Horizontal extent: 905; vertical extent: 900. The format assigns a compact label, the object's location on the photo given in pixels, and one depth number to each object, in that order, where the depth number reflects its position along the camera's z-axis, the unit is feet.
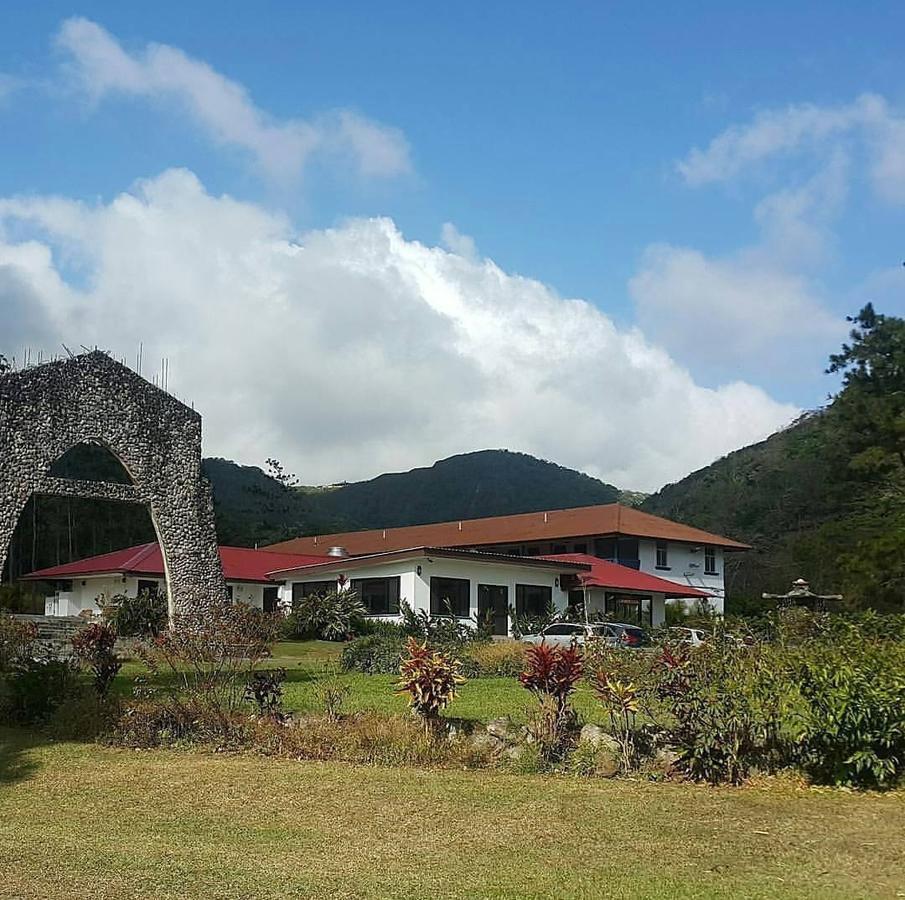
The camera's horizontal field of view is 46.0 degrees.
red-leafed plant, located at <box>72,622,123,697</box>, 46.26
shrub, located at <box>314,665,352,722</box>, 40.60
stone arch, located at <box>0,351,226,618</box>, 94.99
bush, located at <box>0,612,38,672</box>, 54.44
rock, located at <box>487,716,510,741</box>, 38.29
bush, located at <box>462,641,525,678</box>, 71.41
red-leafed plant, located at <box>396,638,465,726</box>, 38.55
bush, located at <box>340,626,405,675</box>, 70.44
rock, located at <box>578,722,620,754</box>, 36.50
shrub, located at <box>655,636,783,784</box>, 34.17
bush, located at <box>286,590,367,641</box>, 104.22
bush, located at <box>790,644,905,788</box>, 32.50
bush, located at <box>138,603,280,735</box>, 40.91
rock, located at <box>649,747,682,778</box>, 35.14
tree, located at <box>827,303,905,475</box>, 101.96
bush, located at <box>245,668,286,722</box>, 40.94
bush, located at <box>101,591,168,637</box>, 103.45
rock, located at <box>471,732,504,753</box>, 37.63
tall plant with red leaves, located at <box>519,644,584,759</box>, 37.32
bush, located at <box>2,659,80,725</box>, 44.83
